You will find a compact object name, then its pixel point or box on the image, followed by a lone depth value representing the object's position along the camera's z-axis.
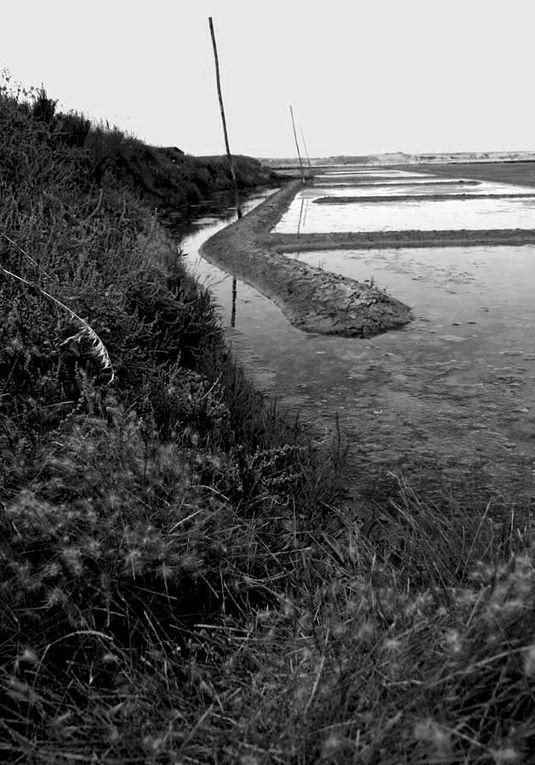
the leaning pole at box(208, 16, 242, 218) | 23.02
